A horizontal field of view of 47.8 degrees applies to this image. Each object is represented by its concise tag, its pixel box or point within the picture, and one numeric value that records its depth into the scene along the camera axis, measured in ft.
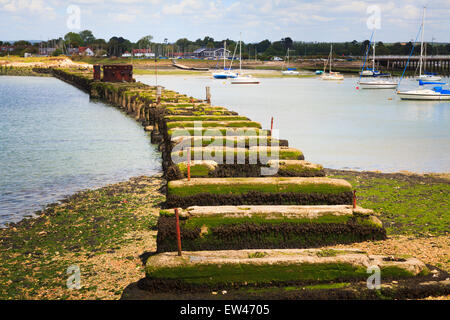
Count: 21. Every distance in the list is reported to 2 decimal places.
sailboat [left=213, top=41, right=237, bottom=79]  435.74
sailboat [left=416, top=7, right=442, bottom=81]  367.86
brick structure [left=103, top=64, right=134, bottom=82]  271.49
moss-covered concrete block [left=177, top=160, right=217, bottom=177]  56.29
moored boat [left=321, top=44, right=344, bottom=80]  481.50
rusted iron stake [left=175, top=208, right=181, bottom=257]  35.81
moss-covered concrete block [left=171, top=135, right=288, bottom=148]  70.44
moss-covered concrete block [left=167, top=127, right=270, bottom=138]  78.59
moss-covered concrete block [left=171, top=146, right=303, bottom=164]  61.05
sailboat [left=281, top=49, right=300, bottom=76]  569.72
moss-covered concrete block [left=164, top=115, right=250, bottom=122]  95.81
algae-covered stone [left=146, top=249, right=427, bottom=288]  35.19
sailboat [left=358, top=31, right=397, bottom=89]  338.54
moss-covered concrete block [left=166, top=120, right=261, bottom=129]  87.81
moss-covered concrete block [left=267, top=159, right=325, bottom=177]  57.36
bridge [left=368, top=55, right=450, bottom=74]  589.73
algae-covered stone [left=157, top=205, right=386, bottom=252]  43.70
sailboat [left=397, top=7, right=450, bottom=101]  252.83
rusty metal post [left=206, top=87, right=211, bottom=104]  145.89
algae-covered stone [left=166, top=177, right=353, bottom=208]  50.06
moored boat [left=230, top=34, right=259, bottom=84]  416.07
